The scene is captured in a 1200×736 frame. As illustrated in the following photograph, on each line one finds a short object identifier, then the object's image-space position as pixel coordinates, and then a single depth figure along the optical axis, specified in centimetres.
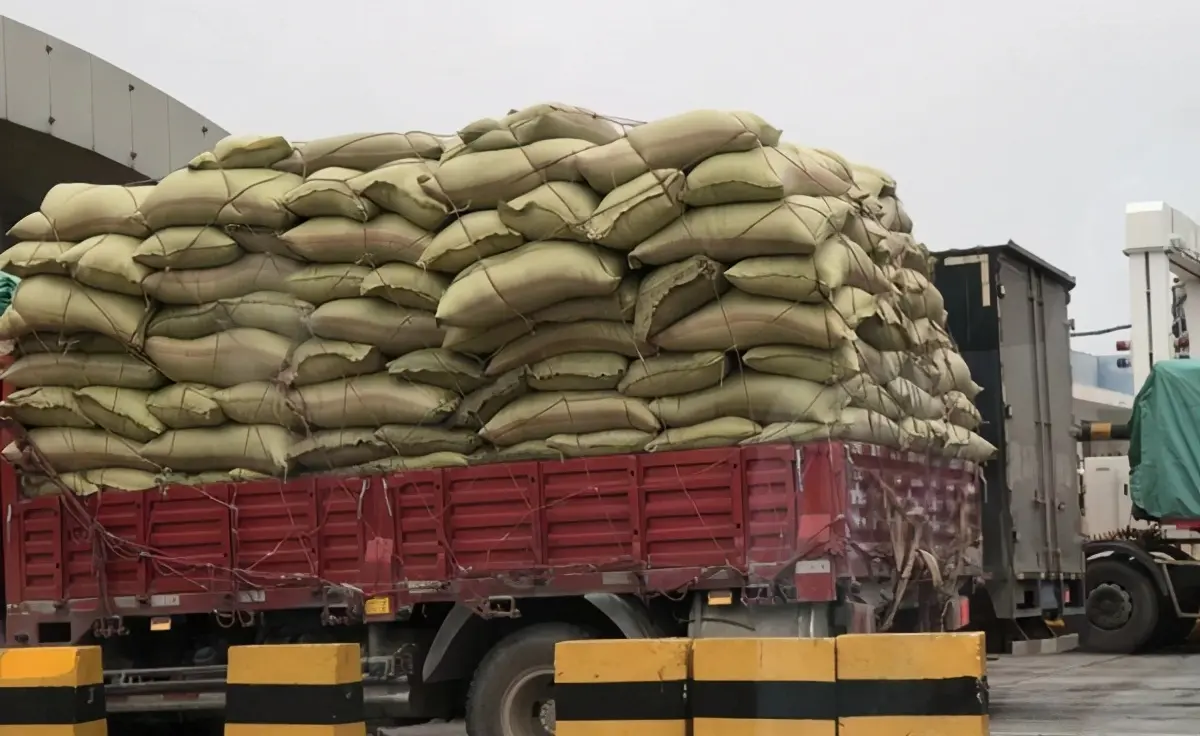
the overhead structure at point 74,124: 1775
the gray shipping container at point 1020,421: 1133
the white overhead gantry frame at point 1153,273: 1836
